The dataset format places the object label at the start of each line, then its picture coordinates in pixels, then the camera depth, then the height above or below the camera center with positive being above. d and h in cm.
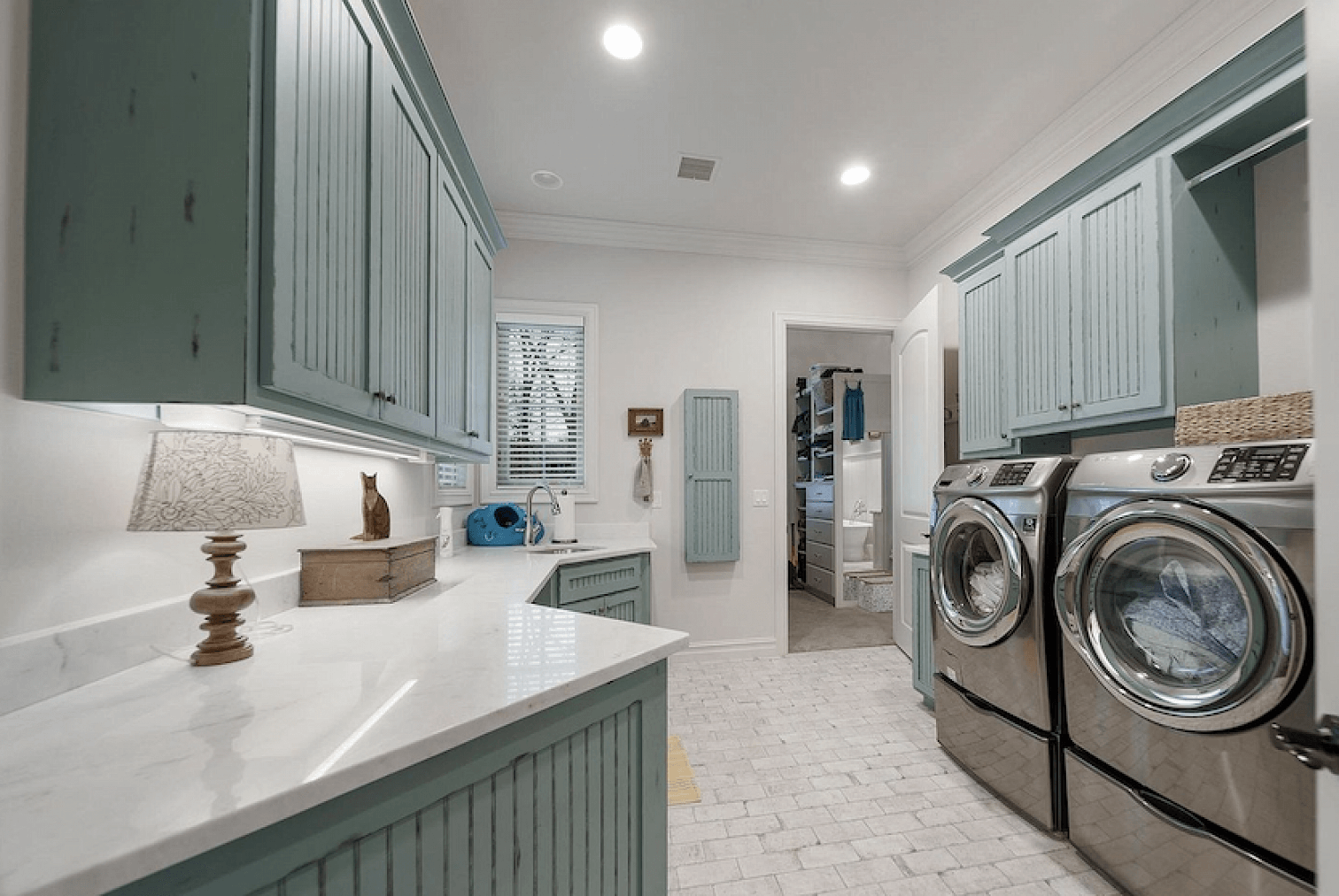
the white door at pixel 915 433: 302 +19
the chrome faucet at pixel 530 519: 299 -30
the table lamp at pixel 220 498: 92 -6
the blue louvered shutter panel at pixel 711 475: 363 -6
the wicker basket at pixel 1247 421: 133 +12
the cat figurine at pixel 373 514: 184 -17
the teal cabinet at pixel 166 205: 83 +40
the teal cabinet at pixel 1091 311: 187 +59
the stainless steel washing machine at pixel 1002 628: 183 -59
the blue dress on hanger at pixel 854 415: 516 +47
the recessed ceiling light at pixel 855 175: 305 +163
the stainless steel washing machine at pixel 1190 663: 119 -49
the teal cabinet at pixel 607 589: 242 -59
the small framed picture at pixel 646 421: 363 +29
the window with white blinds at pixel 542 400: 355 +42
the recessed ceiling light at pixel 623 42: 214 +168
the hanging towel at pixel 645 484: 359 -12
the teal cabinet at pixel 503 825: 60 -49
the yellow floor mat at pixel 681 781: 206 -125
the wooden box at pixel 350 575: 153 -31
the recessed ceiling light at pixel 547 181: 312 +164
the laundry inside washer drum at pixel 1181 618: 130 -39
